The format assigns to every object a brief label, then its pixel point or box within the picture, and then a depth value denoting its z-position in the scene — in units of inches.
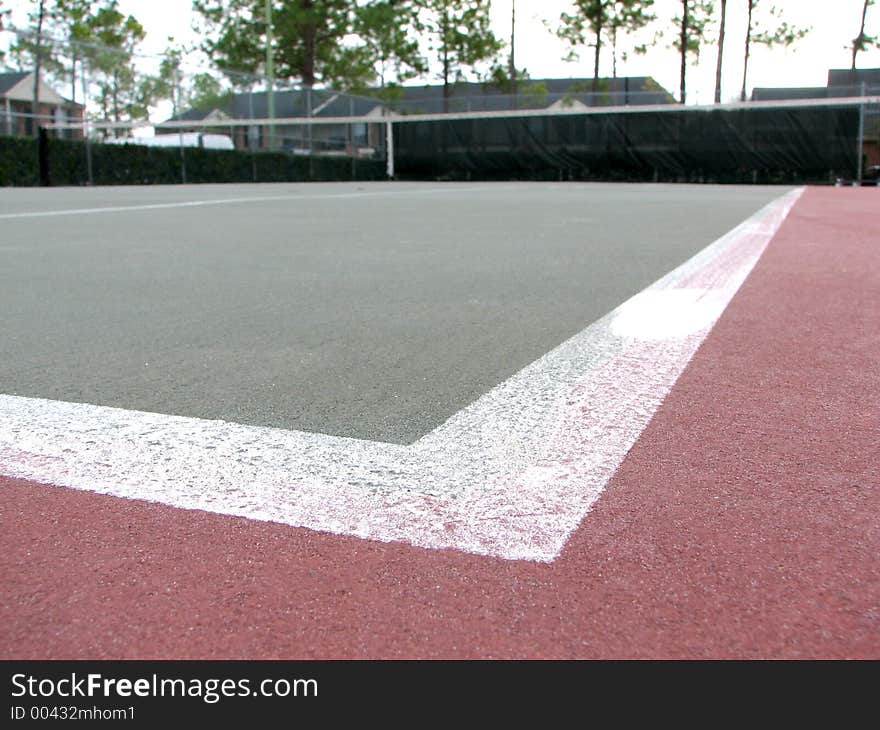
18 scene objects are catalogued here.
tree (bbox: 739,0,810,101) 1758.1
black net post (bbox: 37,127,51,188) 952.3
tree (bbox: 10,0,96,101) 1069.8
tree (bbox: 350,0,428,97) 1839.3
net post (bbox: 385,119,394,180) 1632.6
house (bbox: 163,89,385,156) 1487.5
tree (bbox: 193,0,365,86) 1800.0
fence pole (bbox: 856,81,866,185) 1301.7
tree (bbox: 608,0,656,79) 1813.5
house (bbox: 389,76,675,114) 1475.1
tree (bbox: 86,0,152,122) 1154.0
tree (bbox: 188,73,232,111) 1384.1
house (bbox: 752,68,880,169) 1304.1
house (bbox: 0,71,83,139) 973.2
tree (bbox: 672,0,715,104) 1755.7
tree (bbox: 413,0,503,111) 1952.5
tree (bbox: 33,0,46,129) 1068.3
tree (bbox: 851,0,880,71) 1734.7
